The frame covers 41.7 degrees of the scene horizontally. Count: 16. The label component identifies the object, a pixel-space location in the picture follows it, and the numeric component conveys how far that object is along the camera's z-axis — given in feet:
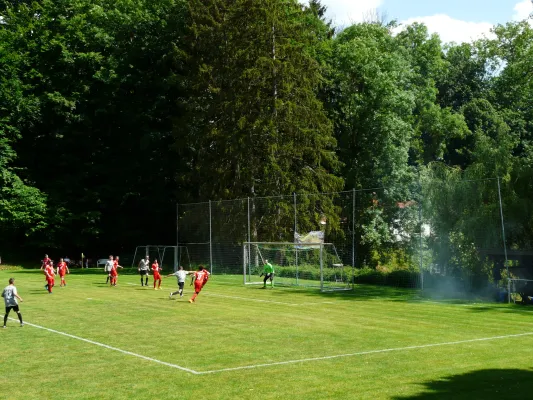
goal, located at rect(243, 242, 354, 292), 125.90
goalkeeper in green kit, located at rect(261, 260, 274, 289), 124.47
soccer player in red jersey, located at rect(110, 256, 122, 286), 132.77
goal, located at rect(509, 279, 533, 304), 95.61
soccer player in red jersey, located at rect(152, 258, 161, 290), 124.77
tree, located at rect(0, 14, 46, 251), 198.29
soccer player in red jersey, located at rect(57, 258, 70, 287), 130.93
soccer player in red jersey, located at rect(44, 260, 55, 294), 115.96
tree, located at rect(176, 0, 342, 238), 170.91
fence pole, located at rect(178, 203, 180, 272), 166.44
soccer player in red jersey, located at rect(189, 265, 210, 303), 100.31
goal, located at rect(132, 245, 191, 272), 167.94
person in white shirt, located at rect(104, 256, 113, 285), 133.53
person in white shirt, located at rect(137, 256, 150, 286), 131.85
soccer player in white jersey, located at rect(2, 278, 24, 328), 72.62
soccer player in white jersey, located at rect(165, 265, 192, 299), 105.70
